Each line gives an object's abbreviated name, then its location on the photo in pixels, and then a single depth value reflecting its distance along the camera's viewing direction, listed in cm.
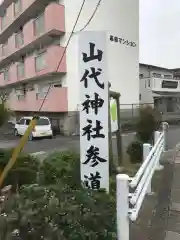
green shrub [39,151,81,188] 304
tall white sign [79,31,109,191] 266
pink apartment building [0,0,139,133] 1202
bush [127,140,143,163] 557
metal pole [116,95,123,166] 510
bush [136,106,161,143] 615
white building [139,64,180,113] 1843
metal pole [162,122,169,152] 653
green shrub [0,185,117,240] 156
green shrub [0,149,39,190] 336
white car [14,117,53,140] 1222
